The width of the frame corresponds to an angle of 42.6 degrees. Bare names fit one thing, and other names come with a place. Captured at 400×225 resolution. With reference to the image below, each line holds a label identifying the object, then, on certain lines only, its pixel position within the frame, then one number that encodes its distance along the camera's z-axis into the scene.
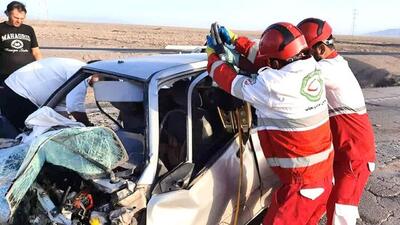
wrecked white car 2.98
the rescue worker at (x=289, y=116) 2.95
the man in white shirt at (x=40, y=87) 4.29
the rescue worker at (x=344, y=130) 3.60
